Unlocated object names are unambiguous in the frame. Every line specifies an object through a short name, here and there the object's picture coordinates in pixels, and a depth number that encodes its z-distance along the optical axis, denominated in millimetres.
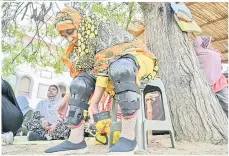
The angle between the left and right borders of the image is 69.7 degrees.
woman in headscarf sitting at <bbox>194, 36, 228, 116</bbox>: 1410
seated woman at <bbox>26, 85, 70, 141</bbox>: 1860
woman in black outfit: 1243
